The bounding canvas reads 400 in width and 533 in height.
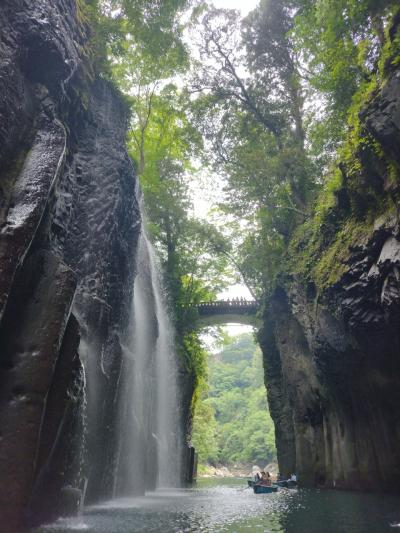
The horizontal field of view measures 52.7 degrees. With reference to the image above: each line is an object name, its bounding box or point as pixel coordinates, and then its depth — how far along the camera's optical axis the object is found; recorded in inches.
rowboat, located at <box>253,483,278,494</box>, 651.5
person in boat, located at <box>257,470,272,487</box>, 669.0
